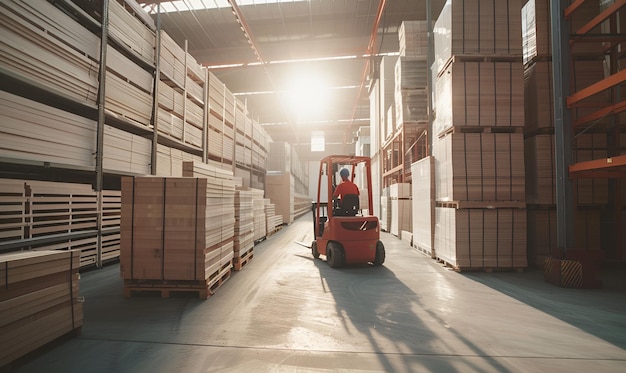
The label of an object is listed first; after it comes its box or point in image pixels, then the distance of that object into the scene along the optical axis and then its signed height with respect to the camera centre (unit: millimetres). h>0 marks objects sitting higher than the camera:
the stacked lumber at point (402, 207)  9828 -325
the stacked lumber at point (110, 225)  5811 -554
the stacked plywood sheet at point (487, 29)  5707 +3205
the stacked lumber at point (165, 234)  3963 -486
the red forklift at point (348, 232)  5848 -693
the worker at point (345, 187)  6168 +210
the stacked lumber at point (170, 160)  7531 +993
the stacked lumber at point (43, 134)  4105 +978
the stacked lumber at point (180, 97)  7477 +2755
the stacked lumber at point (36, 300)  2277 -860
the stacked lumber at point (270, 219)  10659 -824
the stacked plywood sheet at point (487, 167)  5566 +564
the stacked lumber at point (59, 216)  4258 -321
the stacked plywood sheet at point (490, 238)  5492 -747
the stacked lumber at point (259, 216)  8664 -590
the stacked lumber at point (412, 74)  9031 +3712
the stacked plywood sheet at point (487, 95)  5633 +1918
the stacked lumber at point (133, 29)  5895 +3572
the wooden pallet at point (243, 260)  5748 -1271
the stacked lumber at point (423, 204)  6727 -150
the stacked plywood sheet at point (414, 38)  9289 +4952
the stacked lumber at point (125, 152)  5800 +939
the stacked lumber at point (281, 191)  15578 +324
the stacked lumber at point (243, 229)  5770 -668
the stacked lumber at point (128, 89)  5840 +2262
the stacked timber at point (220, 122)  9930 +2665
